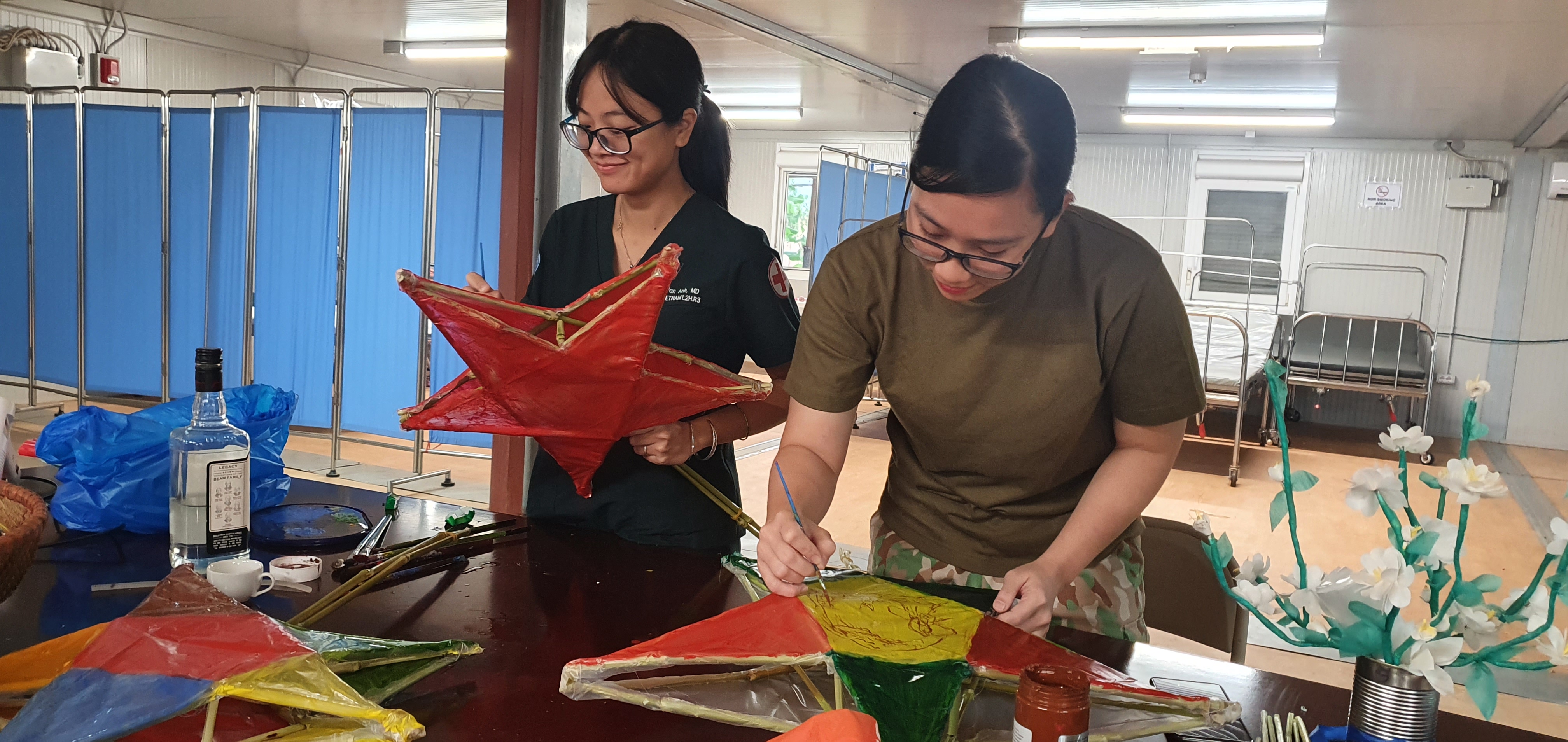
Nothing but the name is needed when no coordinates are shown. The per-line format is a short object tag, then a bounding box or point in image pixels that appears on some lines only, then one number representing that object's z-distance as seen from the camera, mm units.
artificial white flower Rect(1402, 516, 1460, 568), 785
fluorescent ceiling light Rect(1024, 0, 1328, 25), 5344
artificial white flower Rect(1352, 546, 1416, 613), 780
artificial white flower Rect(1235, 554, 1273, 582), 867
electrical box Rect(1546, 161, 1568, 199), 8656
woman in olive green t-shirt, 1201
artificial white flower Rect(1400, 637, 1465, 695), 779
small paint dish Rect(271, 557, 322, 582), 1354
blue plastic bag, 1541
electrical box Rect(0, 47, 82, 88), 6480
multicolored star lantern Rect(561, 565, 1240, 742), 978
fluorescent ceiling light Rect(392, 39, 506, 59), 8195
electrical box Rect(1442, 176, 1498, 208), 9000
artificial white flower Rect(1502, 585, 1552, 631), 763
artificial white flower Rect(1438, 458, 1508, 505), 766
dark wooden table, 1017
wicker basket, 1059
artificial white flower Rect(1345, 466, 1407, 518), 805
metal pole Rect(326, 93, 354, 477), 5148
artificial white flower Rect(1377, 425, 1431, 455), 815
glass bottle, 1371
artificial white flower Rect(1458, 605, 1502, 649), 792
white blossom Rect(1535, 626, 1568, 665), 744
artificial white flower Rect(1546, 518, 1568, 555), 740
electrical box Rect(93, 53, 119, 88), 7191
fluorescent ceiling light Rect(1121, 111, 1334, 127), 8406
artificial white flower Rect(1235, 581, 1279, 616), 835
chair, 1694
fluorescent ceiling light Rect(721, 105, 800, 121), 10477
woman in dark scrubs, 1667
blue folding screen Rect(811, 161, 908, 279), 8438
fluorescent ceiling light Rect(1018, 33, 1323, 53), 5699
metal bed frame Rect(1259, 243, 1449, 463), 7945
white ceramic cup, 1261
